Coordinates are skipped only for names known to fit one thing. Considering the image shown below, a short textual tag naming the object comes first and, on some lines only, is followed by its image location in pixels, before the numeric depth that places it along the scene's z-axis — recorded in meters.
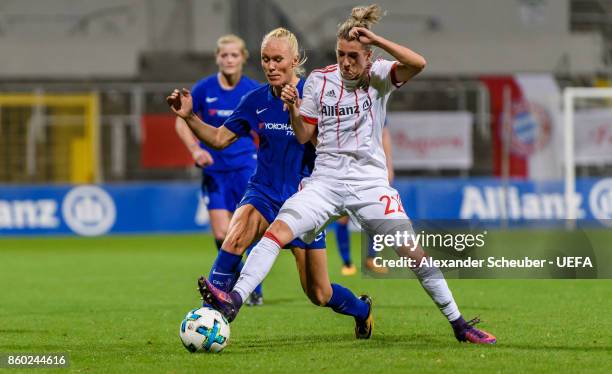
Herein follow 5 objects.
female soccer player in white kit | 14.55
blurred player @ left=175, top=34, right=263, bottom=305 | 21.73
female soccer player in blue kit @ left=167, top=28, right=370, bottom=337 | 15.91
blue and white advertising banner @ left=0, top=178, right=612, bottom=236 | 43.84
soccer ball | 14.09
